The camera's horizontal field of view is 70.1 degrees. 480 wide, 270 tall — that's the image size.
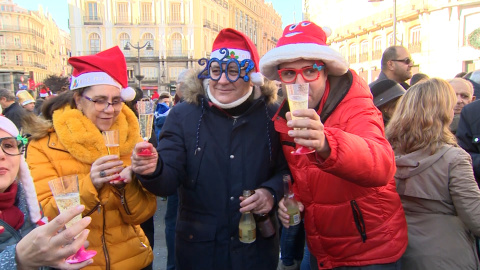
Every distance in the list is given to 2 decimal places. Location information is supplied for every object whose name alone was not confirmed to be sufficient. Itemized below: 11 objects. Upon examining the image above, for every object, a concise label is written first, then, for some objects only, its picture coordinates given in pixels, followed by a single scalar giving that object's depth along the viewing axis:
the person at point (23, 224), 1.32
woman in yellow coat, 2.20
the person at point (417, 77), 5.25
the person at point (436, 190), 2.27
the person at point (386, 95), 3.55
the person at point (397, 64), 4.75
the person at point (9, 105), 6.65
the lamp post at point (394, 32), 14.10
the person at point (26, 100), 8.73
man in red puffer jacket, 2.00
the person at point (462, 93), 4.22
